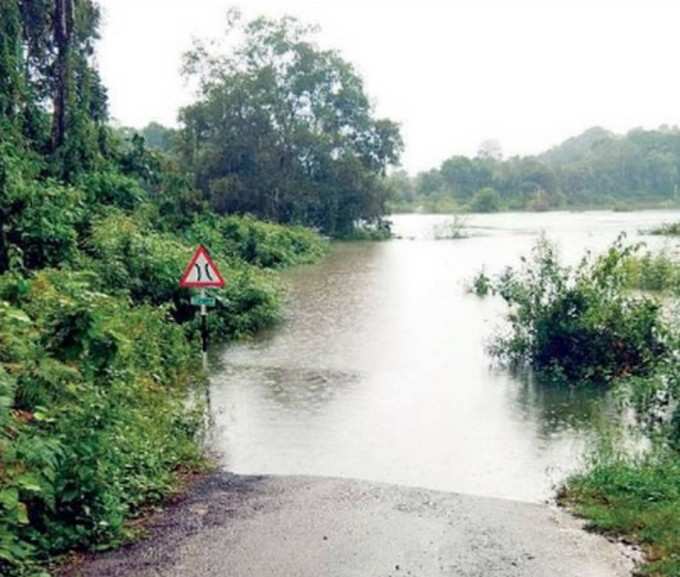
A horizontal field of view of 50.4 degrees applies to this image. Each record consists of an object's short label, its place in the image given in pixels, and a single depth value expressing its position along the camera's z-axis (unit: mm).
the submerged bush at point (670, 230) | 35438
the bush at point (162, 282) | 13906
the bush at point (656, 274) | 18694
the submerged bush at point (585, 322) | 11156
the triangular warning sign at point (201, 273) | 10555
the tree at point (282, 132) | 42719
